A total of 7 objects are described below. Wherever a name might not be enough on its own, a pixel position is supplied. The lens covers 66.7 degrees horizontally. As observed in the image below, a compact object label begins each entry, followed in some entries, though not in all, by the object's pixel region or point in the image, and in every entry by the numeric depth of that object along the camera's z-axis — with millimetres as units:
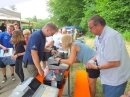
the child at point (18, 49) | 2066
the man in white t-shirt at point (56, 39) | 2917
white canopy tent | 3852
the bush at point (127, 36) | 4613
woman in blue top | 1462
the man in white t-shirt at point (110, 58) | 1044
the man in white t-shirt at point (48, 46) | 1939
